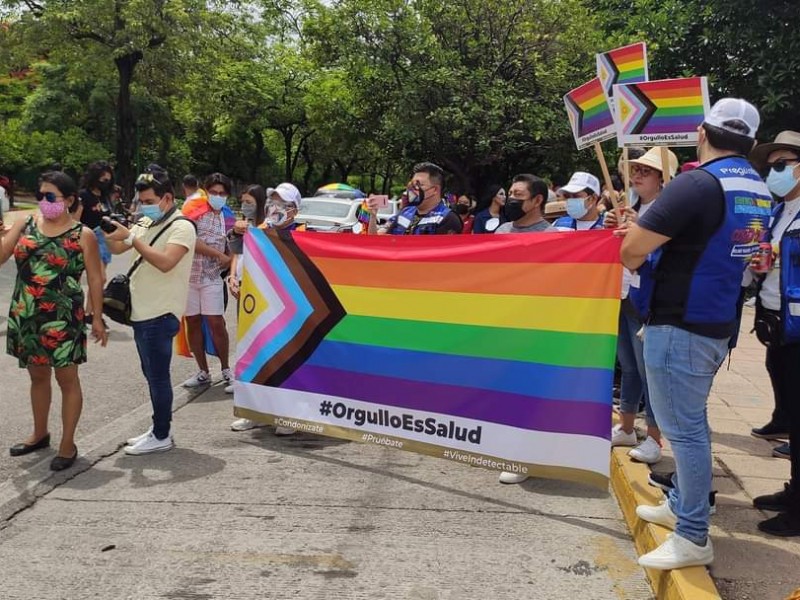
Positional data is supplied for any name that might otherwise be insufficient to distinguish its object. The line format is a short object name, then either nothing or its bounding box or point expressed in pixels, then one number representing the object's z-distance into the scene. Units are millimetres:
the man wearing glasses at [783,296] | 3574
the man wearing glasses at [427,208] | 5125
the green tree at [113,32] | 24031
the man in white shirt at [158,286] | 4672
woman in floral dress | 4414
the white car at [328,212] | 18094
